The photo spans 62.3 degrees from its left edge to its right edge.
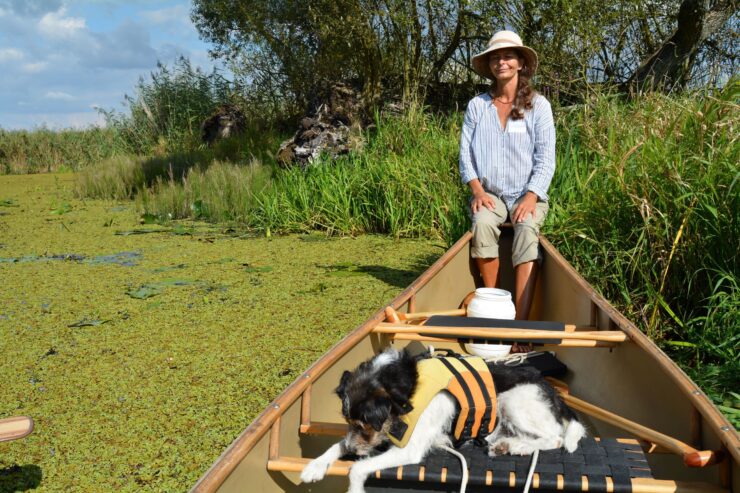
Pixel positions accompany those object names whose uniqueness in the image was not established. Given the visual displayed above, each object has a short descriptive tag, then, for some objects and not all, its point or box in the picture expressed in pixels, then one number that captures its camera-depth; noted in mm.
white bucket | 3070
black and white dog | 1581
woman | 3436
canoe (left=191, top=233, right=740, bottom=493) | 1543
